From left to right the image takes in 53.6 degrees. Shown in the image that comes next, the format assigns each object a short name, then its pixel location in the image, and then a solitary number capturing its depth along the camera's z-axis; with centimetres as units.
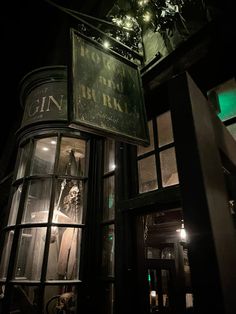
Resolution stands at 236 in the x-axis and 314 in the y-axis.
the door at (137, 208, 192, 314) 351
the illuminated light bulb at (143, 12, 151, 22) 384
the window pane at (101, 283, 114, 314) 311
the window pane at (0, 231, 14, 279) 336
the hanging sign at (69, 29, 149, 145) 257
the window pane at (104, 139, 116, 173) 391
